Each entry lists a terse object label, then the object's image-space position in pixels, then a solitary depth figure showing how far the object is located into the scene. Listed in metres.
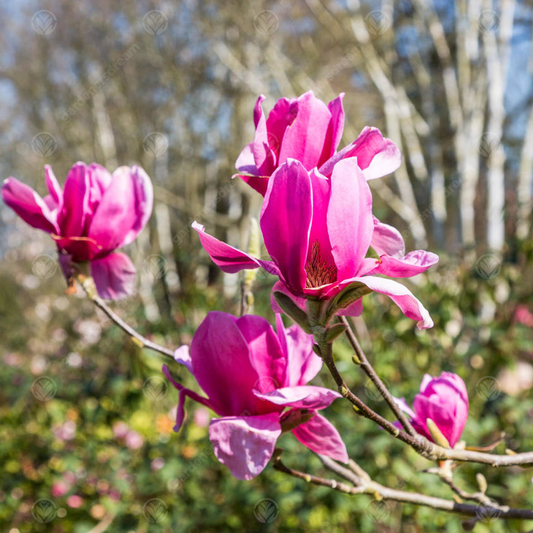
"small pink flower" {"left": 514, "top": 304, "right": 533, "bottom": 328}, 2.60
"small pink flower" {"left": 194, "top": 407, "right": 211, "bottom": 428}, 3.15
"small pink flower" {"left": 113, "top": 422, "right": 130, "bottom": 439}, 2.79
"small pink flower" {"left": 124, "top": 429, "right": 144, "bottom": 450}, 2.69
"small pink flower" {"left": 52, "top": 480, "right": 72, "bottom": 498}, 2.52
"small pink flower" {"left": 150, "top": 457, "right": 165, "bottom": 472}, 2.29
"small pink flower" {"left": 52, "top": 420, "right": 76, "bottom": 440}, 2.77
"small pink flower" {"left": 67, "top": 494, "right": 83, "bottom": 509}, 2.46
